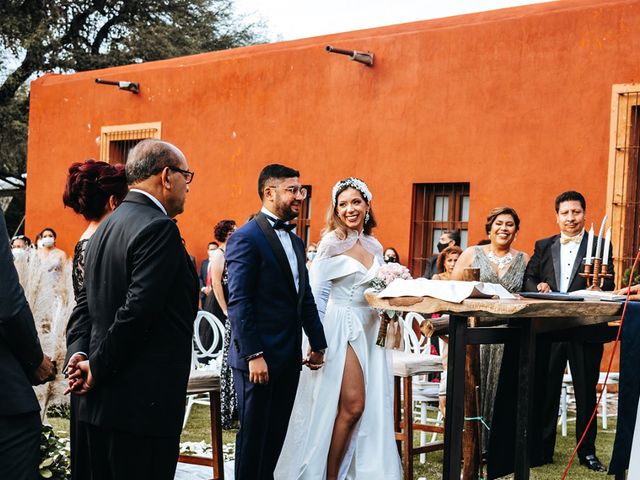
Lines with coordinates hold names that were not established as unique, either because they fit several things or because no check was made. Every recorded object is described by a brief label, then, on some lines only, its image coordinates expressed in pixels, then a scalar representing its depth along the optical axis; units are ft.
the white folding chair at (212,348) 24.85
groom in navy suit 16.87
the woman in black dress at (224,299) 26.75
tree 89.30
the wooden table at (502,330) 13.33
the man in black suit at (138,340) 11.93
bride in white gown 19.61
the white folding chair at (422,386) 23.76
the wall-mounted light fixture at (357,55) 46.03
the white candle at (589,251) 15.37
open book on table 14.47
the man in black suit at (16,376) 11.39
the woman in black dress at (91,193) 14.34
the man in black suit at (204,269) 45.10
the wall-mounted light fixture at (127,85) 58.18
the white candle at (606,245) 15.49
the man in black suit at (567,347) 23.66
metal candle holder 15.43
